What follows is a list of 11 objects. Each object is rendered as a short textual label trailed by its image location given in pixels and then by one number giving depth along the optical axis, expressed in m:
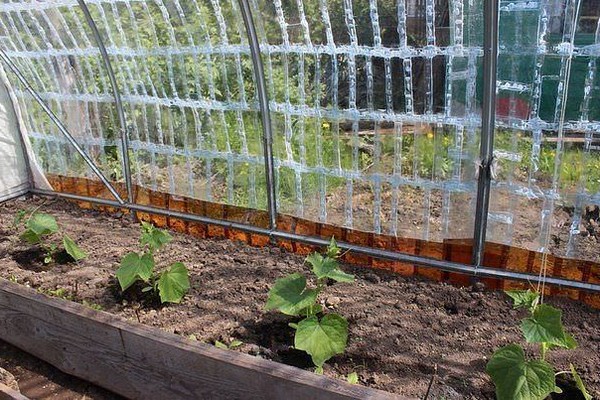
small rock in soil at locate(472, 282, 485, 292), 2.65
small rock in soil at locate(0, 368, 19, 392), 2.38
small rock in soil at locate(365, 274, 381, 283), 2.82
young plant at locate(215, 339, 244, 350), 2.27
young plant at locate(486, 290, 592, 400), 1.78
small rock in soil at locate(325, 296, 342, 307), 2.60
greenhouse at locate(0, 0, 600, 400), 2.15
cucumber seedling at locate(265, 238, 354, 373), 2.13
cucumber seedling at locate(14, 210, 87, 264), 3.16
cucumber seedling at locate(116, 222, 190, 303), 2.63
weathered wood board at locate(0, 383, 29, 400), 2.07
